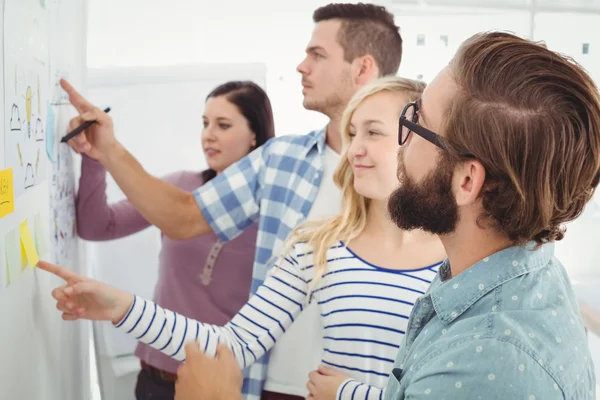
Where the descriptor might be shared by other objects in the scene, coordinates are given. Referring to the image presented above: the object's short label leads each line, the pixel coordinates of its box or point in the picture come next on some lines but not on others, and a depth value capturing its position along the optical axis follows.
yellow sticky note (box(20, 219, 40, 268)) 1.22
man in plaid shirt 1.84
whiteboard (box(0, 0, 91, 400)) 1.11
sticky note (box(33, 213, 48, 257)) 1.36
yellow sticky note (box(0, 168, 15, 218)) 1.06
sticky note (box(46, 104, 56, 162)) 1.47
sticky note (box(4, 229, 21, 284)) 1.11
